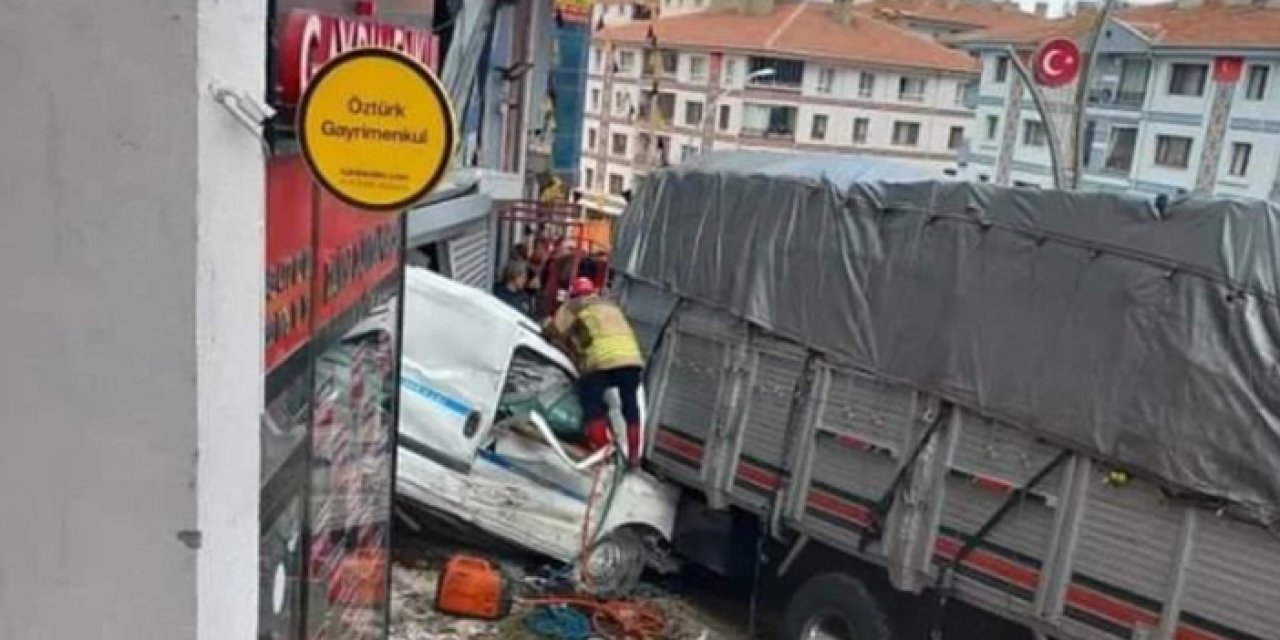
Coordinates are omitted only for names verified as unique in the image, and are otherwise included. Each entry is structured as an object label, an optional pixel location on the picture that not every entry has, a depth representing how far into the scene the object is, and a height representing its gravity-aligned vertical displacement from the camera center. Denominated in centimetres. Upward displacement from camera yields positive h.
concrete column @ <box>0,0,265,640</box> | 167 -47
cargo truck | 537 -176
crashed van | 771 -283
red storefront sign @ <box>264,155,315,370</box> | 244 -54
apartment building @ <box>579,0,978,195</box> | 4631 -90
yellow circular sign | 206 -19
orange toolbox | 737 -358
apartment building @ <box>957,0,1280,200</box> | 2720 -21
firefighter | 816 -226
